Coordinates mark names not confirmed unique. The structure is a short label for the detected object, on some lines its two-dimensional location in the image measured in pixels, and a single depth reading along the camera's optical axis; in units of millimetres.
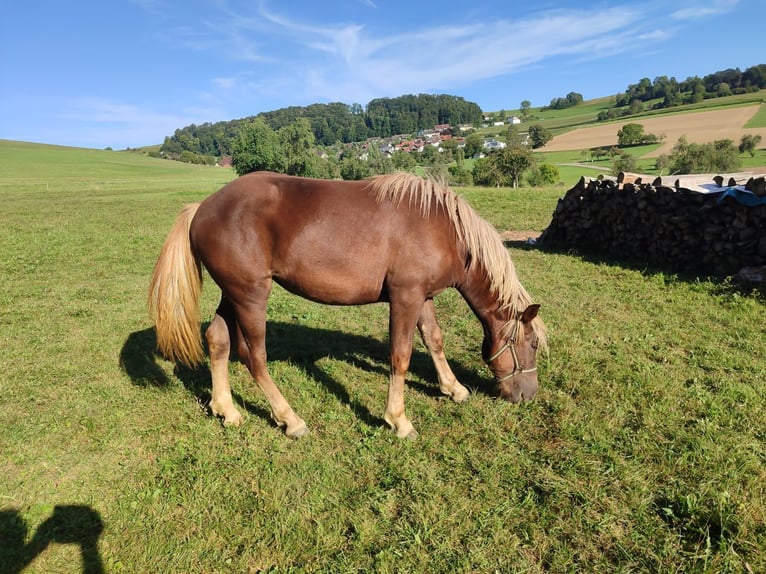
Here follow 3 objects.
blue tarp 6611
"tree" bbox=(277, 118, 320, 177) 53678
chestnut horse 3396
